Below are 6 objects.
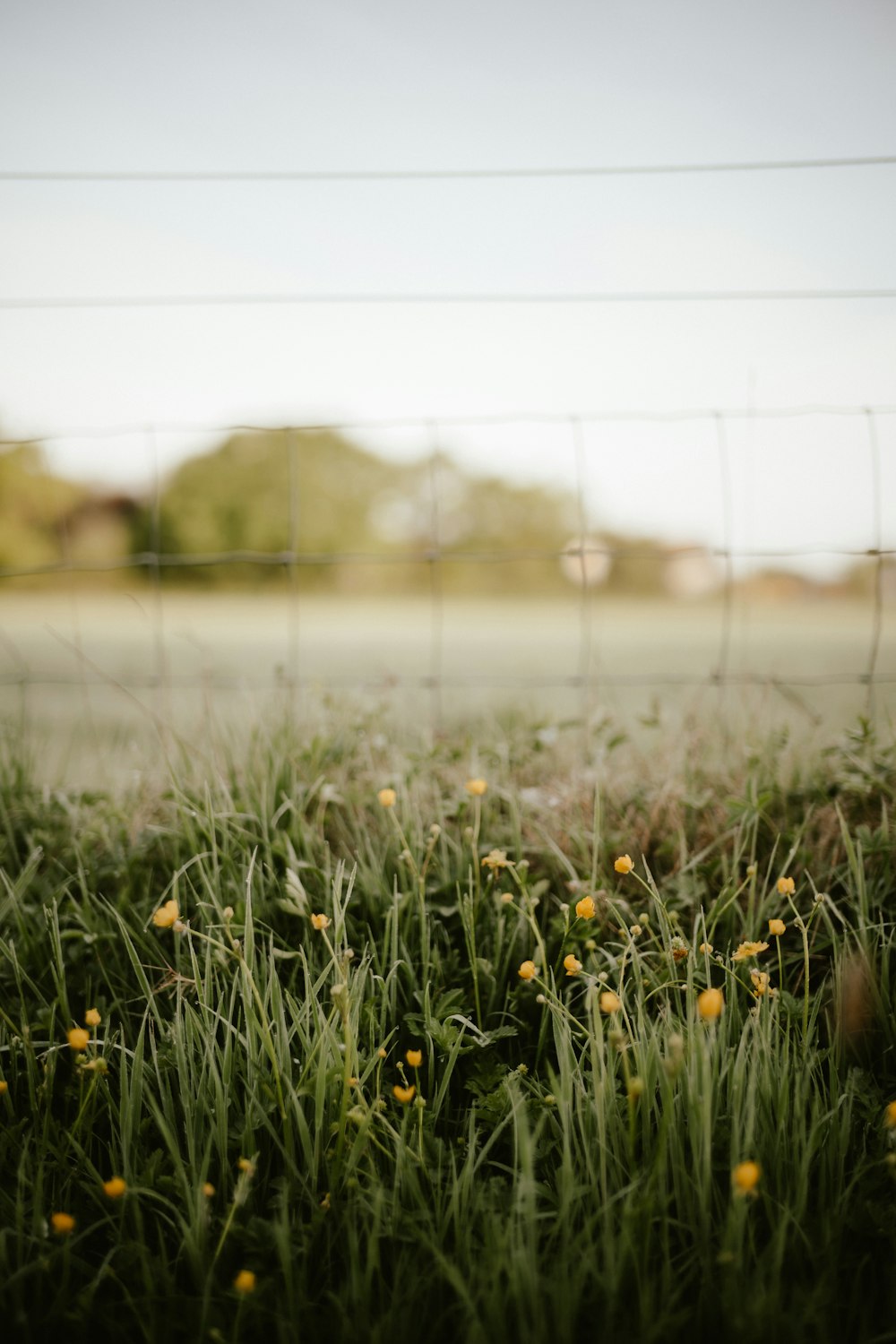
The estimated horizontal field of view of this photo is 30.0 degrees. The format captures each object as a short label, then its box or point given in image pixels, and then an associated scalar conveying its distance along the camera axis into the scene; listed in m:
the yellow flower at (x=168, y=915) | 1.07
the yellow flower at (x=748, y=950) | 1.28
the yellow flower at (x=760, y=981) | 1.29
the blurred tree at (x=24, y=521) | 17.49
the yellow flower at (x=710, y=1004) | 0.87
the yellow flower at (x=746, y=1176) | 0.84
